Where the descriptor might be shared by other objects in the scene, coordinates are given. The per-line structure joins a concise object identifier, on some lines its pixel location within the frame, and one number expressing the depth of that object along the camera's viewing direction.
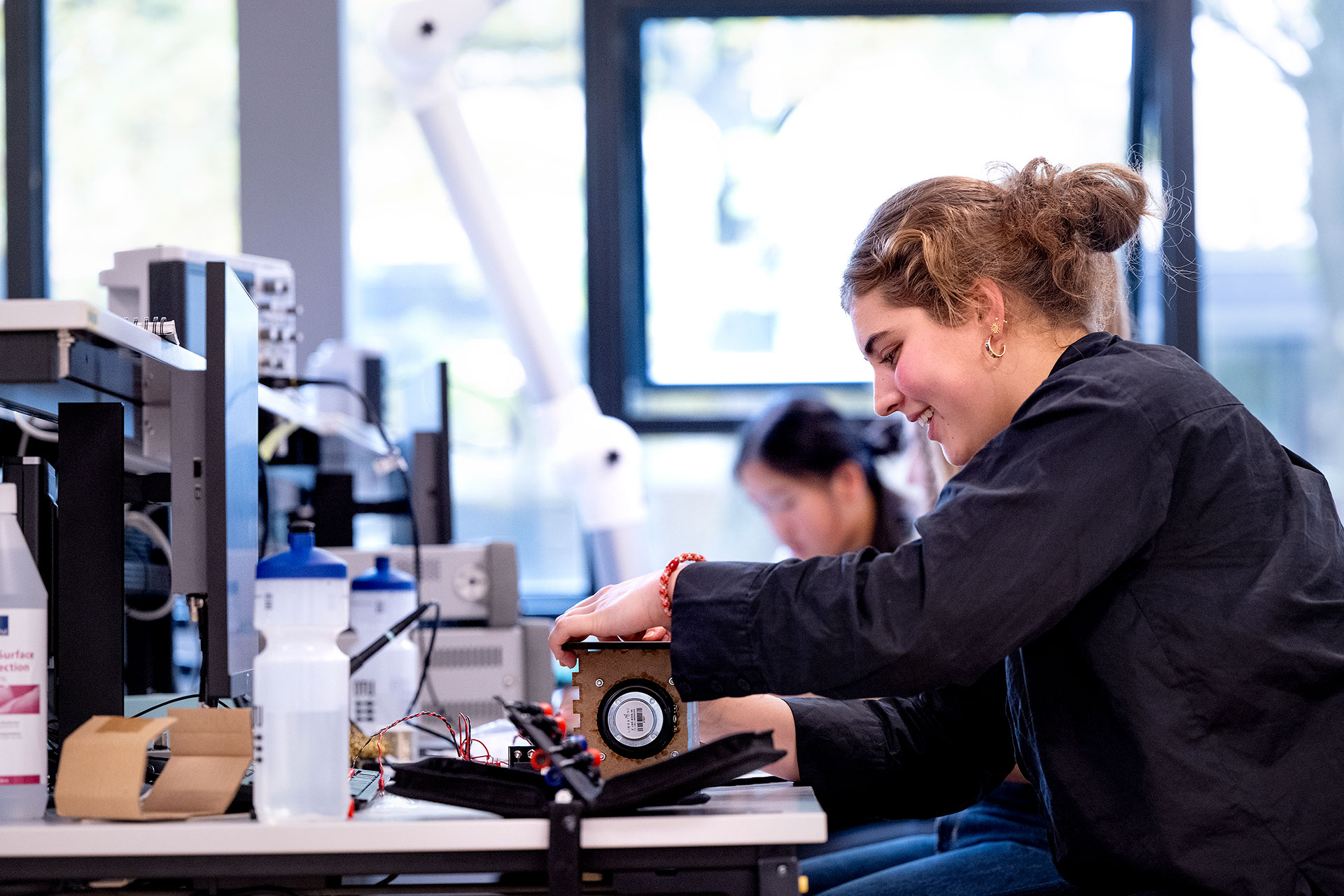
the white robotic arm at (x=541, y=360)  4.21
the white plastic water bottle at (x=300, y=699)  2.35
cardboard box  2.35
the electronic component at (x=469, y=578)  3.38
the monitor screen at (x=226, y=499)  2.57
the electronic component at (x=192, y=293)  3.09
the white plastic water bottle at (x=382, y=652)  3.18
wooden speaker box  2.50
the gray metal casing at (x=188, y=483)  2.57
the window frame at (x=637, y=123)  5.42
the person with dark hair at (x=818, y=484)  4.08
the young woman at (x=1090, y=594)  2.39
